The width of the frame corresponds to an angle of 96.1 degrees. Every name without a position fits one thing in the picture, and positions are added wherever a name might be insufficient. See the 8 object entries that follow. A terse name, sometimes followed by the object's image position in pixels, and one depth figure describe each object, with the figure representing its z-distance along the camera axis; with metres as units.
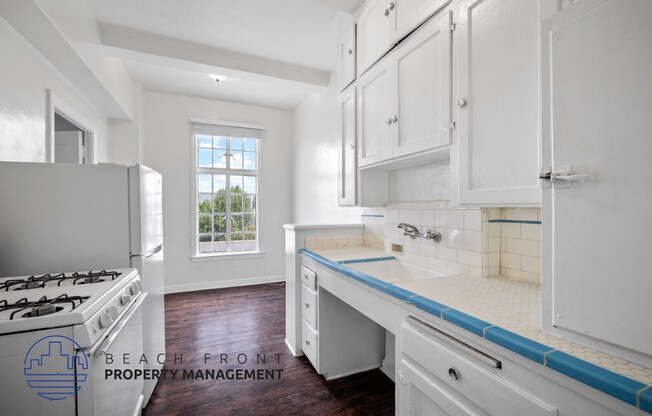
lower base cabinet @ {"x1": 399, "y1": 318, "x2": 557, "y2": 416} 0.77
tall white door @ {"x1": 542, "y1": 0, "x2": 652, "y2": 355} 0.60
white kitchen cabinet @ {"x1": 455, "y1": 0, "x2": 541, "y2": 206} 0.99
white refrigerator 1.57
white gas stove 0.95
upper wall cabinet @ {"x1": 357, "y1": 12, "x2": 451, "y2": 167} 1.36
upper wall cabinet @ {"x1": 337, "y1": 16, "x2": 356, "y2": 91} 2.17
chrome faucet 1.75
